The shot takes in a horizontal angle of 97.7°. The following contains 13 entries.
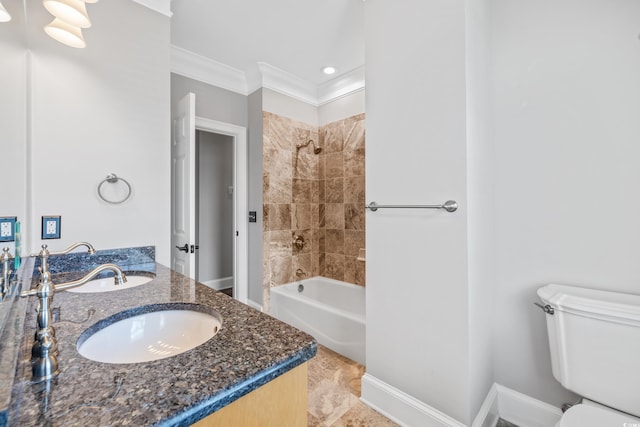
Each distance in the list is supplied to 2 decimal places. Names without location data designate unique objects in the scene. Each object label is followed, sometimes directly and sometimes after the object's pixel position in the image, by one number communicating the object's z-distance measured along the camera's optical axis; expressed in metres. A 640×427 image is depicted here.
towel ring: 1.64
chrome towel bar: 1.33
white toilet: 1.06
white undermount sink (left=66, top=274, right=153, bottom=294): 1.30
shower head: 3.19
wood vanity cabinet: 0.58
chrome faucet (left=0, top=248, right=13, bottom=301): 0.78
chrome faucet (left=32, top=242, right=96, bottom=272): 1.00
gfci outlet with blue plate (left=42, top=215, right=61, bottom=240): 1.46
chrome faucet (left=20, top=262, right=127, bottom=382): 0.58
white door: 2.00
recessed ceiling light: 2.85
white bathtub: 2.20
